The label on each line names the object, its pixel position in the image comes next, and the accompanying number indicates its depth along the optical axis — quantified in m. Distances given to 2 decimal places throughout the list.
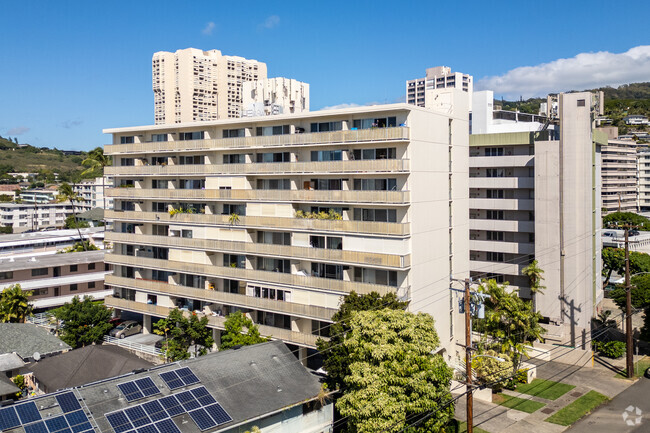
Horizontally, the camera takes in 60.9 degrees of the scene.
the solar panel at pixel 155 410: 26.53
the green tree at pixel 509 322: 42.16
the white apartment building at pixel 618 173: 145.75
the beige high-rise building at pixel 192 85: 179.75
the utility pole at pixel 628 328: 43.50
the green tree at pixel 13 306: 54.62
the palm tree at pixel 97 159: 86.52
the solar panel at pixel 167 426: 25.73
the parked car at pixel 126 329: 56.12
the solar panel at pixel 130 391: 27.55
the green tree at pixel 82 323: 51.19
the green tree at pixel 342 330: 35.19
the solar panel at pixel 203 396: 28.14
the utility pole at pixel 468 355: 25.22
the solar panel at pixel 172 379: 28.96
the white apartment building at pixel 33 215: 160.25
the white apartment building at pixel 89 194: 175.00
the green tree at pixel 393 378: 28.88
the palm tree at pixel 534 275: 53.06
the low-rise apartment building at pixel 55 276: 64.94
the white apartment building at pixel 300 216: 42.69
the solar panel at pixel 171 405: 27.04
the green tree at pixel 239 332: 43.72
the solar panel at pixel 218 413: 27.05
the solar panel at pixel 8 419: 24.25
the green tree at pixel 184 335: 45.47
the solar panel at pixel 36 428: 24.36
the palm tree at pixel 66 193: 96.81
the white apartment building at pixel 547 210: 54.19
